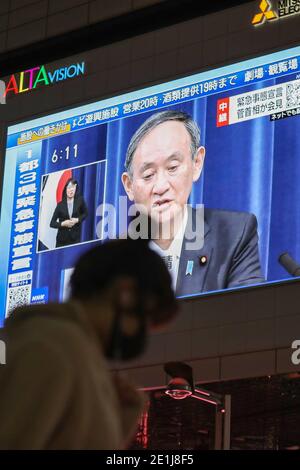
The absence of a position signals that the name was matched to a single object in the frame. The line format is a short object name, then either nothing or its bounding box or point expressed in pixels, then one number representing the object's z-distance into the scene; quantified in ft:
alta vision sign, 46.83
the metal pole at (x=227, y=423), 39.31
